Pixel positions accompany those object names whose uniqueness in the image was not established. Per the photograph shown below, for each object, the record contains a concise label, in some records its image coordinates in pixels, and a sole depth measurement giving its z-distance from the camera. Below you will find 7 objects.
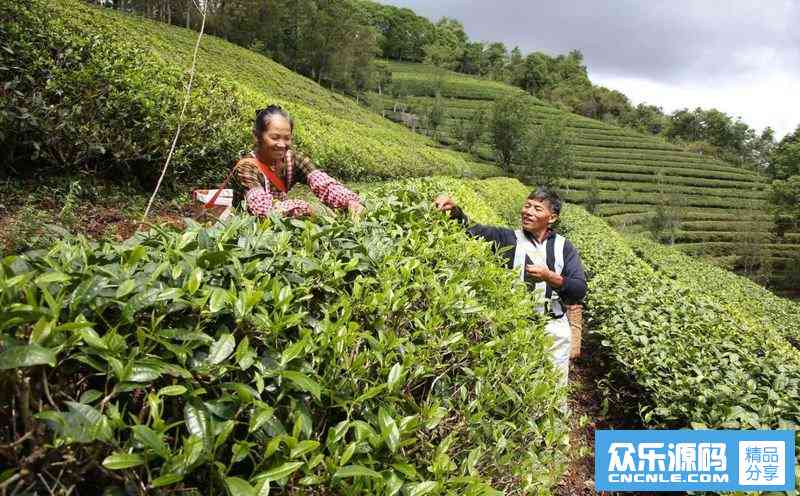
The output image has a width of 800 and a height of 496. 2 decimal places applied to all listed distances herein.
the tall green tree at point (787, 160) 36.51
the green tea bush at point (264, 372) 0.81
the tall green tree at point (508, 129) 45.84
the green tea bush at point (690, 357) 2.80
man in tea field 2.89
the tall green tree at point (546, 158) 43.06
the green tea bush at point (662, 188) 42.22
